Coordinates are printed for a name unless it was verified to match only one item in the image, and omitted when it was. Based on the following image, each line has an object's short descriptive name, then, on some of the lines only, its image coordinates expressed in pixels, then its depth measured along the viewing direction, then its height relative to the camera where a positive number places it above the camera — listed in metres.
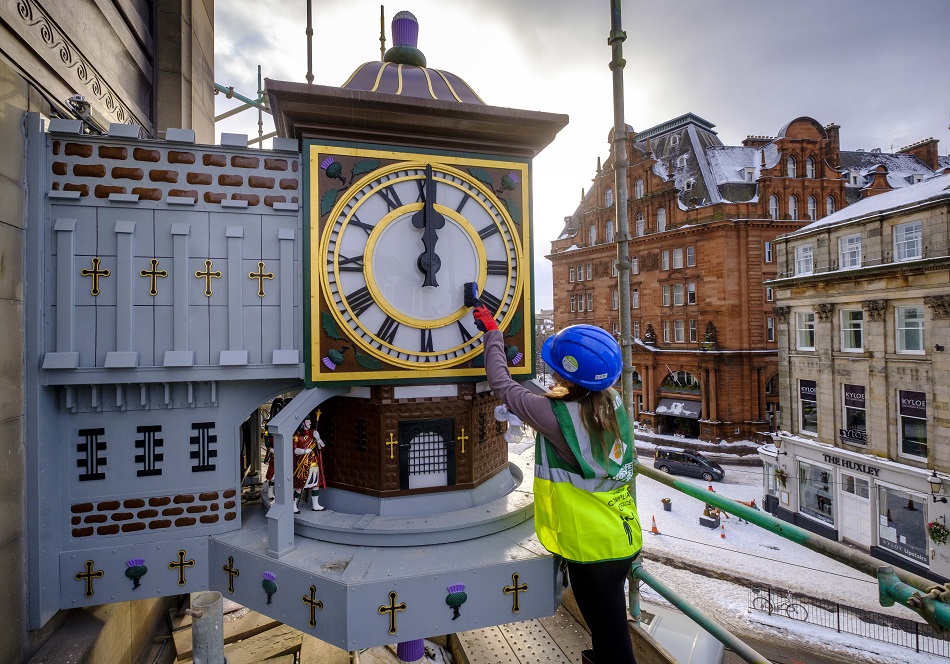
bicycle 12.09 -6.78
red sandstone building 26.33 +5.32
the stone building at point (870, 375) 13.84 -1.20
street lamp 13.37 -4.08
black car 21.88 -5.69
